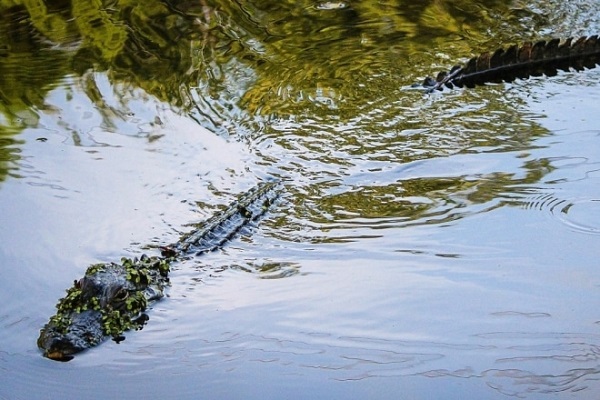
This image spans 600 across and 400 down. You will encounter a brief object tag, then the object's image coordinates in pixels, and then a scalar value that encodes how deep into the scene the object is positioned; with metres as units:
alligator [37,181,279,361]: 6.79
